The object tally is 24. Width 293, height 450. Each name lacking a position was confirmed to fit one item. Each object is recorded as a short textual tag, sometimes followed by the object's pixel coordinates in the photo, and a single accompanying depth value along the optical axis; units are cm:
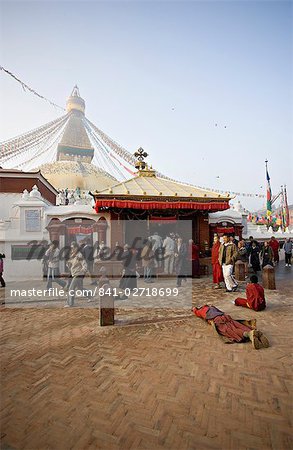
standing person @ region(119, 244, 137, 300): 866
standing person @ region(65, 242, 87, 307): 718
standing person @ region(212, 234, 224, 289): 951
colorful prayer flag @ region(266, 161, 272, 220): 2573
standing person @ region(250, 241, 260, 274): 1212
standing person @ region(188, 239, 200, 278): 1049
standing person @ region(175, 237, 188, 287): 1002
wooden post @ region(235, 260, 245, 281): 1068
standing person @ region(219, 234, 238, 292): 833
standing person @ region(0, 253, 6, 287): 969
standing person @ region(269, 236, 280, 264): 1380
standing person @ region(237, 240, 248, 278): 1110
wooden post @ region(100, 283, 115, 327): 571
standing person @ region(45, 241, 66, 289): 902
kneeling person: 648
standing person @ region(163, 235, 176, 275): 1112
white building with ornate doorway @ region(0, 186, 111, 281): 1213
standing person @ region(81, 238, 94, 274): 1122
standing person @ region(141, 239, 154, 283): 1028
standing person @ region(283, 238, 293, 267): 1428
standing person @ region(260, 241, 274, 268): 1150
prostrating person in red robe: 450
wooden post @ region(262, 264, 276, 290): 908
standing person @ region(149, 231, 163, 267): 1112
